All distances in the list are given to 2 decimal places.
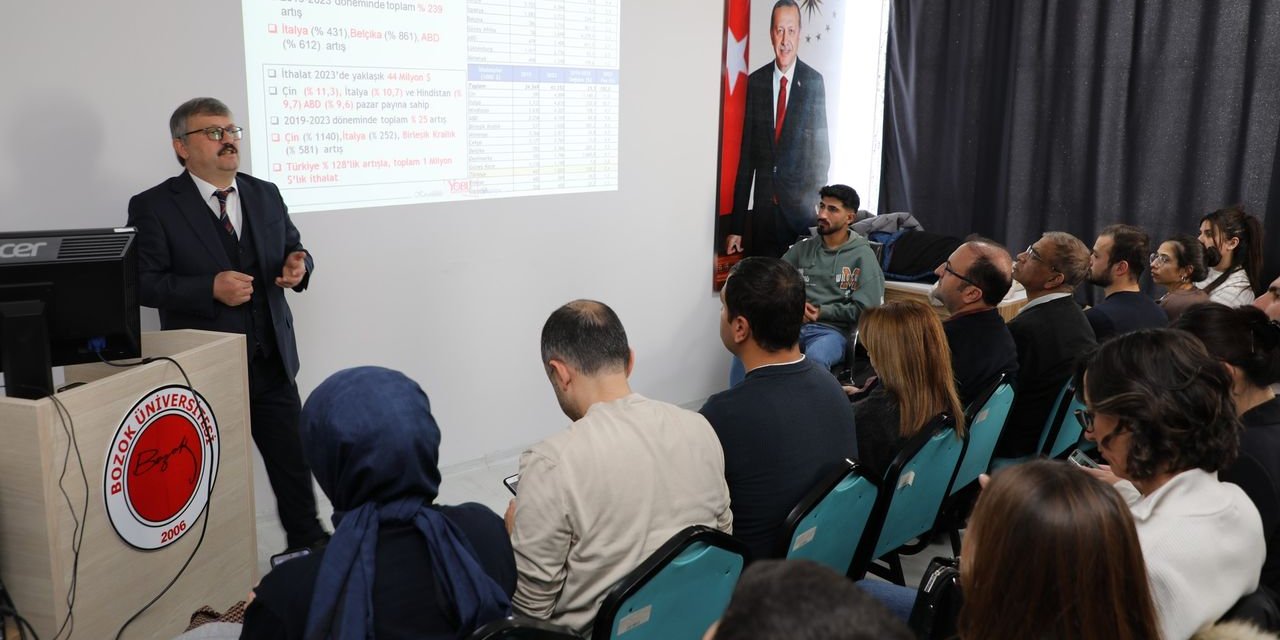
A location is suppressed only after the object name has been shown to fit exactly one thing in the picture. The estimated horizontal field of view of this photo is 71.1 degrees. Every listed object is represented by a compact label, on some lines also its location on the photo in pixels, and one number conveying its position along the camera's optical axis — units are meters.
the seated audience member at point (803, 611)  0.75
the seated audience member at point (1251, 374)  1.84
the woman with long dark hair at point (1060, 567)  1.15
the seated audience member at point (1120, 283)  3.34
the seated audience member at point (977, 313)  2.83
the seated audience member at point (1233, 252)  4.05
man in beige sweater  1.61
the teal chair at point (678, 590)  1.50
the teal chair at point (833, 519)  1.88
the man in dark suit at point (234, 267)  2.70
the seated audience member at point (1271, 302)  3.33
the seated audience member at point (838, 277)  4.41
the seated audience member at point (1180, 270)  3.94
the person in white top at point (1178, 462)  1.45
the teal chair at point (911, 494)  2.22
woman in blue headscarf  1.28
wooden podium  1.74
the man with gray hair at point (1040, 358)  3.00
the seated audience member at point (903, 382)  2.45
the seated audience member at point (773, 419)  1.99
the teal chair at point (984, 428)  2.57
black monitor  1.85
